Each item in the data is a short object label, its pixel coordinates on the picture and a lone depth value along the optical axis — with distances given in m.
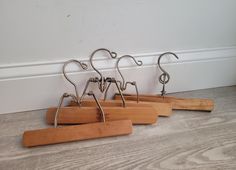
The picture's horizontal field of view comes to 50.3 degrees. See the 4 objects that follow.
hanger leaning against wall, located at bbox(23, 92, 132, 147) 0.56
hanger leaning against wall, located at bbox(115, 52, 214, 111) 0.72
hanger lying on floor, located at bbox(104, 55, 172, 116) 0.68
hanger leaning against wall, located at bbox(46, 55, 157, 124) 0.62
